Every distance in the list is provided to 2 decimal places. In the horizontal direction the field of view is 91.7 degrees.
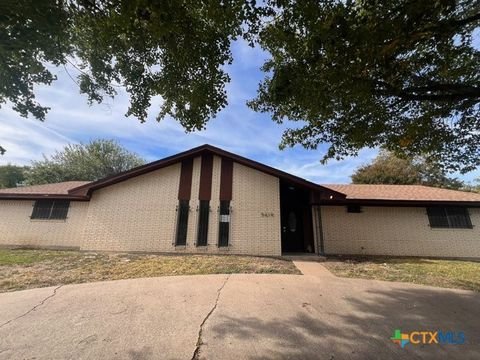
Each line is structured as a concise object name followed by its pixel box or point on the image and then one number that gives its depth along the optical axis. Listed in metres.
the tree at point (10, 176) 34.00
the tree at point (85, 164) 26.84
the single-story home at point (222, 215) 10.35
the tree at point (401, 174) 25.97
